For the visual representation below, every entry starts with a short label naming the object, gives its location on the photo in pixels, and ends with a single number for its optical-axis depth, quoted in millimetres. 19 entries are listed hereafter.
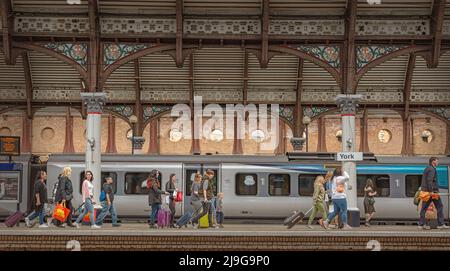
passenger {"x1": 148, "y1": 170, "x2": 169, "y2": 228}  19158
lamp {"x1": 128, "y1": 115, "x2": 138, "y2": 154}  27969
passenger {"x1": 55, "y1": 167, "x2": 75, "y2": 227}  18562
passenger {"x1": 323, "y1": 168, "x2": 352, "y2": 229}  17969
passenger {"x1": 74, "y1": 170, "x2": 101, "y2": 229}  18703
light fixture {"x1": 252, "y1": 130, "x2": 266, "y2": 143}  34750
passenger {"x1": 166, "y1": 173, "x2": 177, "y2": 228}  20078
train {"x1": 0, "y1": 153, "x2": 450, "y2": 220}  24891
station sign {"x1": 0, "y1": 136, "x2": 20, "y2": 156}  26000
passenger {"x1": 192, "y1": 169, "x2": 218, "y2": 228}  19141
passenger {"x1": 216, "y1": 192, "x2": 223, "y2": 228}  21359
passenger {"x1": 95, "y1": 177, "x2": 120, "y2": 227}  19719
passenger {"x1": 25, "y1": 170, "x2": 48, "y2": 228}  18828
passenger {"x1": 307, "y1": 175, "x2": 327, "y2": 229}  18391
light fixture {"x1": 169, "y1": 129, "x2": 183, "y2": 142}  35000
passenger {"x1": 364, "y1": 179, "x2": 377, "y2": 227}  23611
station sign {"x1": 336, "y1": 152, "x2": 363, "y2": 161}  22078
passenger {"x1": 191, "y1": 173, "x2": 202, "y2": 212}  19019
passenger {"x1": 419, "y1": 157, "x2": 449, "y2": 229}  17391
